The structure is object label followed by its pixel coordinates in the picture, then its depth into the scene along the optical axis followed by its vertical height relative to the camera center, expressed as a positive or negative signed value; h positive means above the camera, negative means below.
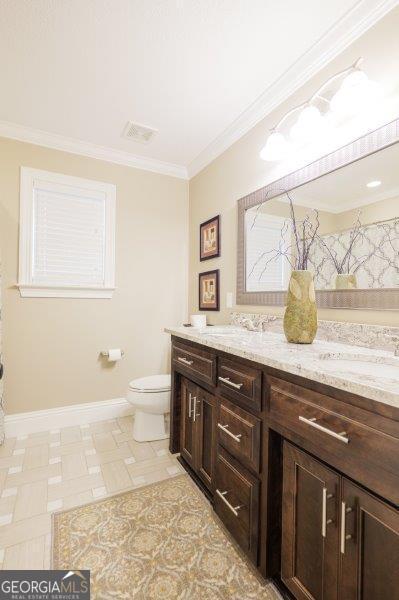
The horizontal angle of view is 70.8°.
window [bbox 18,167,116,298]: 2.30 +0.57
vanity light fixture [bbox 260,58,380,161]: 1.25 +0.96
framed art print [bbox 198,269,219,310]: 2.47 +0.12
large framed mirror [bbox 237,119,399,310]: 1.24 +0.42
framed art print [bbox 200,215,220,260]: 2.46 +0.59
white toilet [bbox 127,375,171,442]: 2.12 -0.79
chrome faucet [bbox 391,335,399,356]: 1.13 -0.16
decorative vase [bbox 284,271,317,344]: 1.35 -0.03
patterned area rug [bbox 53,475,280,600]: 1.09 -1.10
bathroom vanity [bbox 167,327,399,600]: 0.72 -0.52
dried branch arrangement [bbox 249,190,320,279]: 1.60 +0.38
